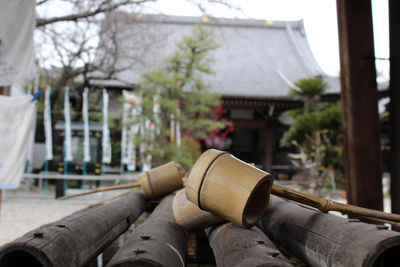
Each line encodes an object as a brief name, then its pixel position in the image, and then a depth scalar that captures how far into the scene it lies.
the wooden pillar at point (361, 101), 2.90
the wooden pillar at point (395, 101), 2.83
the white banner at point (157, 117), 9.41
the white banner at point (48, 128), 9.35
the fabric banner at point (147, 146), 9.55
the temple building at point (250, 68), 12.02
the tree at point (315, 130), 11.20
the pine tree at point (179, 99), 9.34
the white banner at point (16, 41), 2.96
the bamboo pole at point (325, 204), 1.71
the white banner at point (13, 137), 3.38
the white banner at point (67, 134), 9.14
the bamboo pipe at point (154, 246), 1.27
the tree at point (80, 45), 9.12
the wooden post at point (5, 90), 3.64
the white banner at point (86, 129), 9.41
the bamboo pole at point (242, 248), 1.27
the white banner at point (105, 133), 9.70
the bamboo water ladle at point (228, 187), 1.48
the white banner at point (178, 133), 9.83
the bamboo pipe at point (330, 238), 1.26
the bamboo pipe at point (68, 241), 1.30
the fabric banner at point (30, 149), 9.35
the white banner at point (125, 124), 9.60
